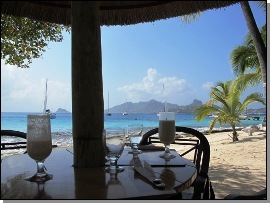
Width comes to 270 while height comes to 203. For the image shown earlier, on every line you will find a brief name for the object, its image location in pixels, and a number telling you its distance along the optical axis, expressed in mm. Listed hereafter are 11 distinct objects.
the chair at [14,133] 2121
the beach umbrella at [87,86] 1221
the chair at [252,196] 1101
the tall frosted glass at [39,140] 1109
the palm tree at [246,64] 9242
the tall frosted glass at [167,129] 1514
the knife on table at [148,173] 972
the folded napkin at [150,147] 1836
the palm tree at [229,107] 10103
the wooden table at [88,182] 900
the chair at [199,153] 1312
